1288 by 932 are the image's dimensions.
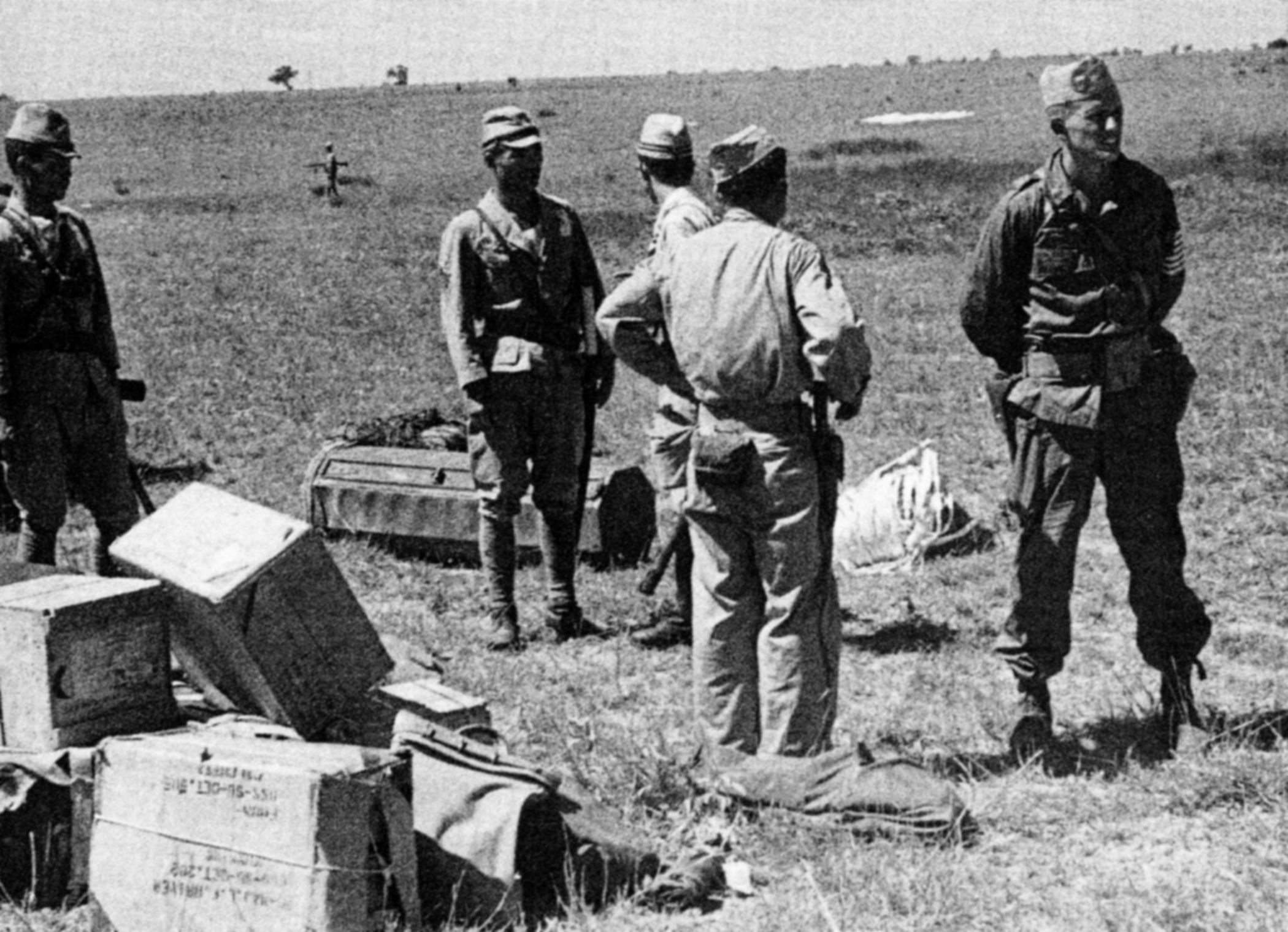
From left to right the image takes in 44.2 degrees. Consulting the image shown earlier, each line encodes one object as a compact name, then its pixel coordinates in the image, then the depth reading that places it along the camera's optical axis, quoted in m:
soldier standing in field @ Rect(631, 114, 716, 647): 6.02
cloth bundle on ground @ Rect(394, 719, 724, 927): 4.03
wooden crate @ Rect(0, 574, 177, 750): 4.34
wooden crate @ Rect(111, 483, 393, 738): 4.59
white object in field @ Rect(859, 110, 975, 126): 56.66
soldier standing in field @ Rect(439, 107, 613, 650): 6.63
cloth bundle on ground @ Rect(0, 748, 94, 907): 4.21
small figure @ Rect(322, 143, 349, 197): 38.56
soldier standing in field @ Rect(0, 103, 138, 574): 6.12
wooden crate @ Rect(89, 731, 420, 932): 3.71
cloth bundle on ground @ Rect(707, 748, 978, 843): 4.40
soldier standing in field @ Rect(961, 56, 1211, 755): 4.98
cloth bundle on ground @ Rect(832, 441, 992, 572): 7.84
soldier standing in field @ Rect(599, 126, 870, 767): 4.59
